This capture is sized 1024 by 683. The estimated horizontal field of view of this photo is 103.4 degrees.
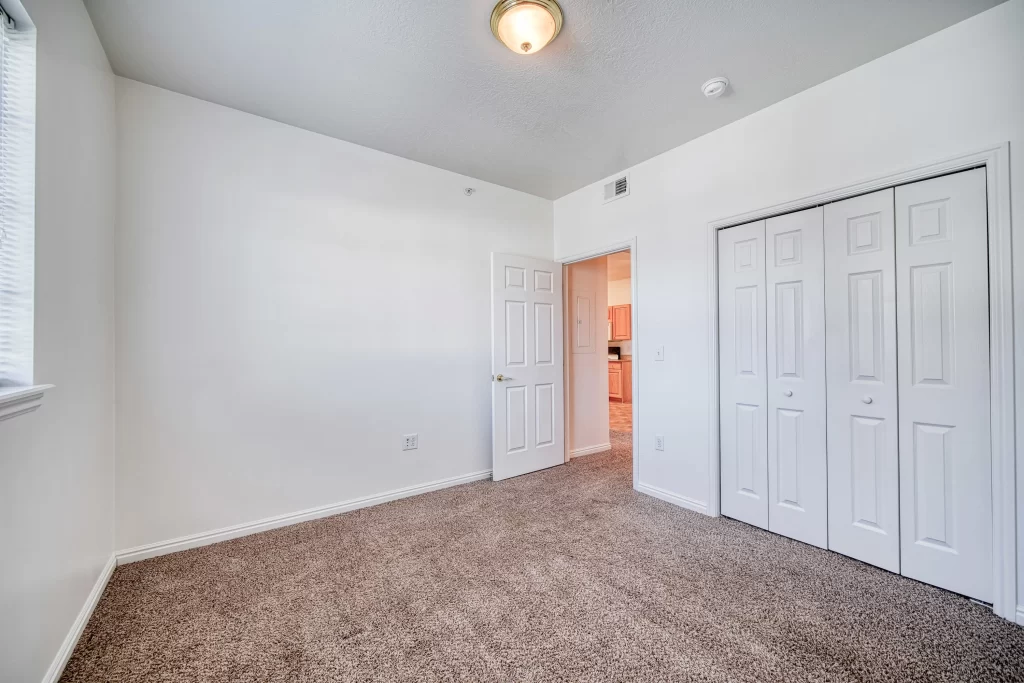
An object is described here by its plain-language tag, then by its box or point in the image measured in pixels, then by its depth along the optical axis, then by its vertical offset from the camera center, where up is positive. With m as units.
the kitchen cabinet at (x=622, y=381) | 8.12 -0.83
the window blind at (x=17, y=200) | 1.31 +0.49
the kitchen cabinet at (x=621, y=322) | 8.26 +0.38
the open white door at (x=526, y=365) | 3.58 -0.23
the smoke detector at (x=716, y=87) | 2.27 +1.44
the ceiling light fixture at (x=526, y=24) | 1.73 +1.41
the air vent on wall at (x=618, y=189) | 3.41 +1.30
